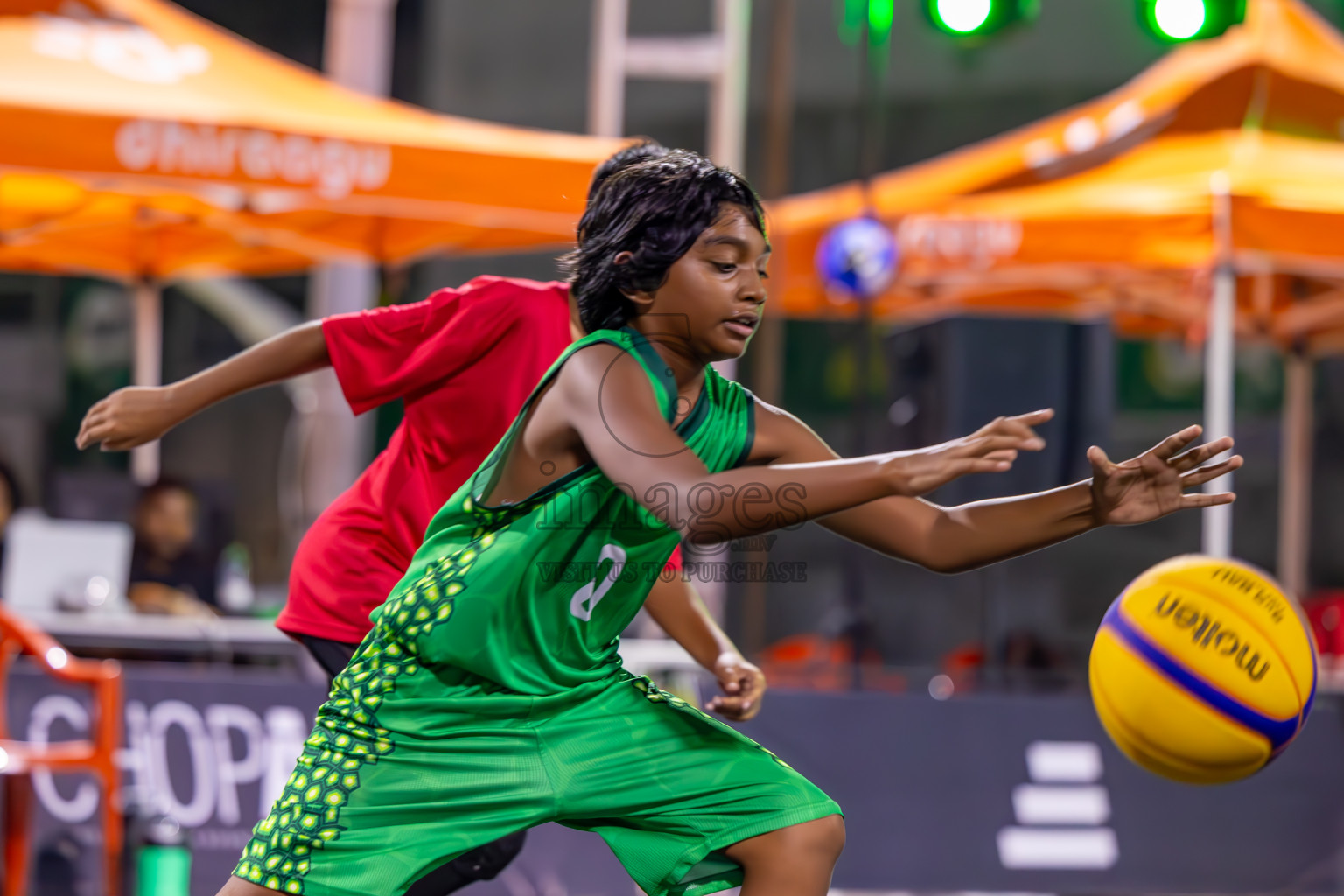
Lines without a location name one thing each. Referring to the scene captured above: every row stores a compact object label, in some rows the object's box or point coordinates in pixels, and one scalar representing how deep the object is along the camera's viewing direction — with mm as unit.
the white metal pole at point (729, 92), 14562
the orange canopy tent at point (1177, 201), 12898
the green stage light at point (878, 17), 13016
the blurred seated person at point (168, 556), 13906
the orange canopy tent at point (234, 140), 11609
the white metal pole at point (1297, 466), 17969
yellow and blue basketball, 5633
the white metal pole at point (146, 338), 16766
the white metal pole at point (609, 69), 15172
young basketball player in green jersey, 4801
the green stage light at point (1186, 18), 13648
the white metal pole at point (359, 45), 16781
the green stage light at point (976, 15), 13711
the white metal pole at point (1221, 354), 12750
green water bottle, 9539
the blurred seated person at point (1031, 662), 14446
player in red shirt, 6184
